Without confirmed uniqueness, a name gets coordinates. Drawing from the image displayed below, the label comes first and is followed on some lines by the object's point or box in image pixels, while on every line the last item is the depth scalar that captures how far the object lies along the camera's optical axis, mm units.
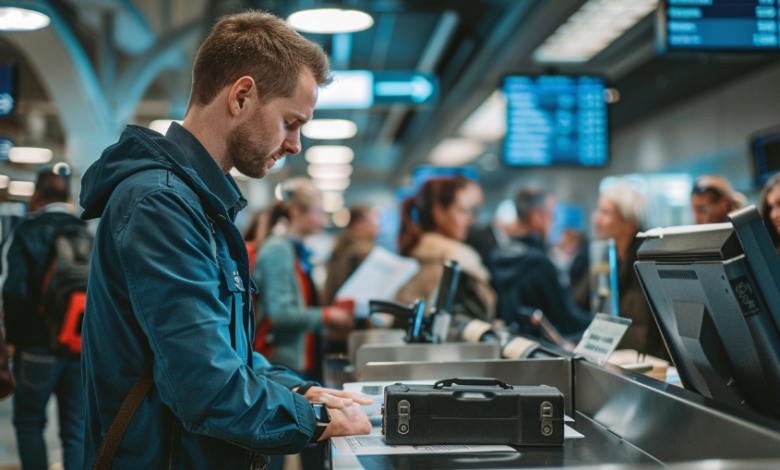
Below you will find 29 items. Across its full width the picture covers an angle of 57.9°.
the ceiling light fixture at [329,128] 10883
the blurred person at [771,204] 3053
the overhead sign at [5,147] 6522
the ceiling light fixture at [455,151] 12883
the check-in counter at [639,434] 1202
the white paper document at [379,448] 1448
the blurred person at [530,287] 4539
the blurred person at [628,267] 2092
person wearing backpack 3822
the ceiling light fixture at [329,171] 18419
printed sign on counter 1857
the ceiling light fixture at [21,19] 4980
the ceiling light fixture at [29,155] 10781
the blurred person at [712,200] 3998
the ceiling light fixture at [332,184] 20766
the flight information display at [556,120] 5992
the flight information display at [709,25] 3797
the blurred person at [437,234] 3811
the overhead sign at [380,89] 6219
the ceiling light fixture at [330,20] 4691
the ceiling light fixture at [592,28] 5344
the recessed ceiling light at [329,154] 15305
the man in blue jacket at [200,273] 1249
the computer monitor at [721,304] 1260
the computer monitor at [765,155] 5645
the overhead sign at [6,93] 5730
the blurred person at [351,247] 5023
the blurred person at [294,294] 3594
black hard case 1465
